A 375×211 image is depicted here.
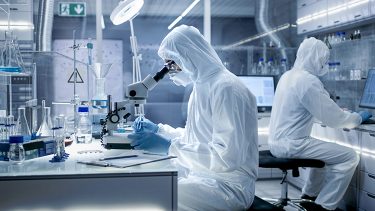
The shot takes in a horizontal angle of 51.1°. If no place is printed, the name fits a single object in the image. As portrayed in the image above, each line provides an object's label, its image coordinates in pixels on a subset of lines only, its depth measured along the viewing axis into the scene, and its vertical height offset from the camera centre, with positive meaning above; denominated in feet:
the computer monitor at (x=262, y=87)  13.73 +0.36
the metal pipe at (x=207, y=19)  14.89 +2.97
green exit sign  13.53 +3.06
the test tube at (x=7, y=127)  6.09 -0.47
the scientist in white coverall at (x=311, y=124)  9.53 -0.69
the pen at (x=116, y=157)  5.49 -0.85
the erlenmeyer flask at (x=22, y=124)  6.46 -0.44
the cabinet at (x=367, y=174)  9.33 -1.87
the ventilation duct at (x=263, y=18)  16.09 +3.31
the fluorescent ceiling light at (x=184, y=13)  17.64 +3.91
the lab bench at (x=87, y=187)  4.61 -1.08
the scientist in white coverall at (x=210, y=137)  5.59 -0.61
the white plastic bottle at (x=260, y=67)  15.08 +1.16
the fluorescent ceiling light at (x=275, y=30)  16.21 +2.77
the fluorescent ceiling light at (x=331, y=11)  11.45 +2.80
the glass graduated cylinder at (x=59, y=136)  5.41 -0.56
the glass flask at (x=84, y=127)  7.01 -0.56
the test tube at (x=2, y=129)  6.06 -0.49
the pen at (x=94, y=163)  5.01 -0.86
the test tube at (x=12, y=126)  6.21 -0.46
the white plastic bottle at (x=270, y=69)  15.08 +1.08
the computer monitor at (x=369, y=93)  10.67 +0.11
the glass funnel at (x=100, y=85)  7.79 +0.27
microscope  6.06 -0.18
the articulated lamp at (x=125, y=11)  7.93 +1.79
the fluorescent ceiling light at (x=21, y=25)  12.04 +2.30
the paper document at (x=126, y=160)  5.08 -0.86
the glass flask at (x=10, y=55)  6.40 +0.71
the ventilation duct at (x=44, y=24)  13.64 +2.56
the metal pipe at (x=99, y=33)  13.73 +2.25
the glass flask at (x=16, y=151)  5.12 -0.71
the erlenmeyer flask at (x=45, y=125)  6.67 -0.48
